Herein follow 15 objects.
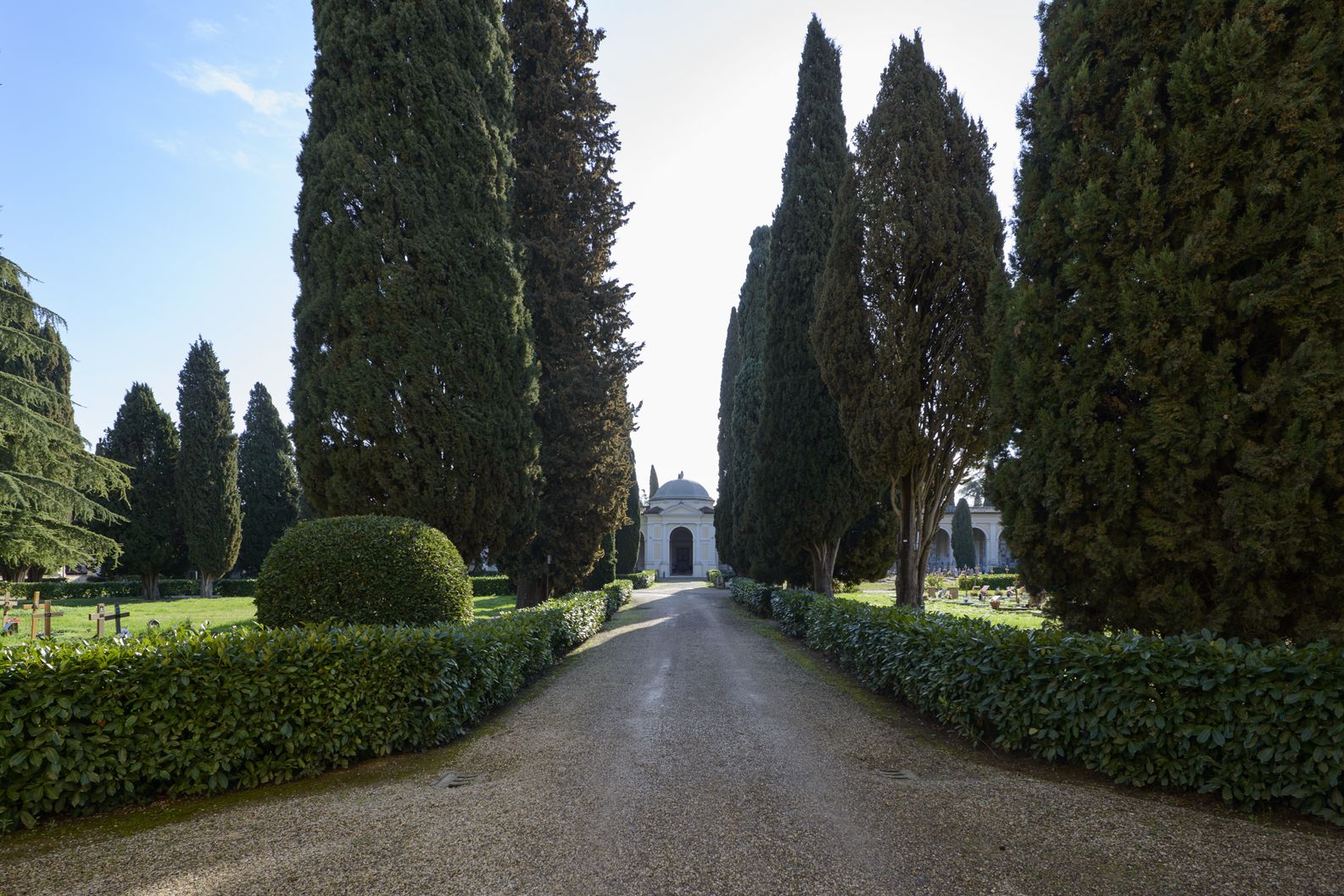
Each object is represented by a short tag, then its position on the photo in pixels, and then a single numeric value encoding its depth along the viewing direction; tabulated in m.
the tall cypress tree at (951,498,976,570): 48.16
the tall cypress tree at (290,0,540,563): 9.28
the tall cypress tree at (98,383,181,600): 26.27
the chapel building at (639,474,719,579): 53.66
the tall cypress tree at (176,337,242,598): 26.69
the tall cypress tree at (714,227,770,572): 21.36
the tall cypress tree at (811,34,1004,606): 10.24
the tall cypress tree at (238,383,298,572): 32.34
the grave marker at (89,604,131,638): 12.12
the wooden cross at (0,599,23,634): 13.46
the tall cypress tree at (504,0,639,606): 13.98
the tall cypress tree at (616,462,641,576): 30.12
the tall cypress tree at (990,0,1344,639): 4.56
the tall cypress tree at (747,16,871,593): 15.12
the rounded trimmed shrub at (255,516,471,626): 6.68
